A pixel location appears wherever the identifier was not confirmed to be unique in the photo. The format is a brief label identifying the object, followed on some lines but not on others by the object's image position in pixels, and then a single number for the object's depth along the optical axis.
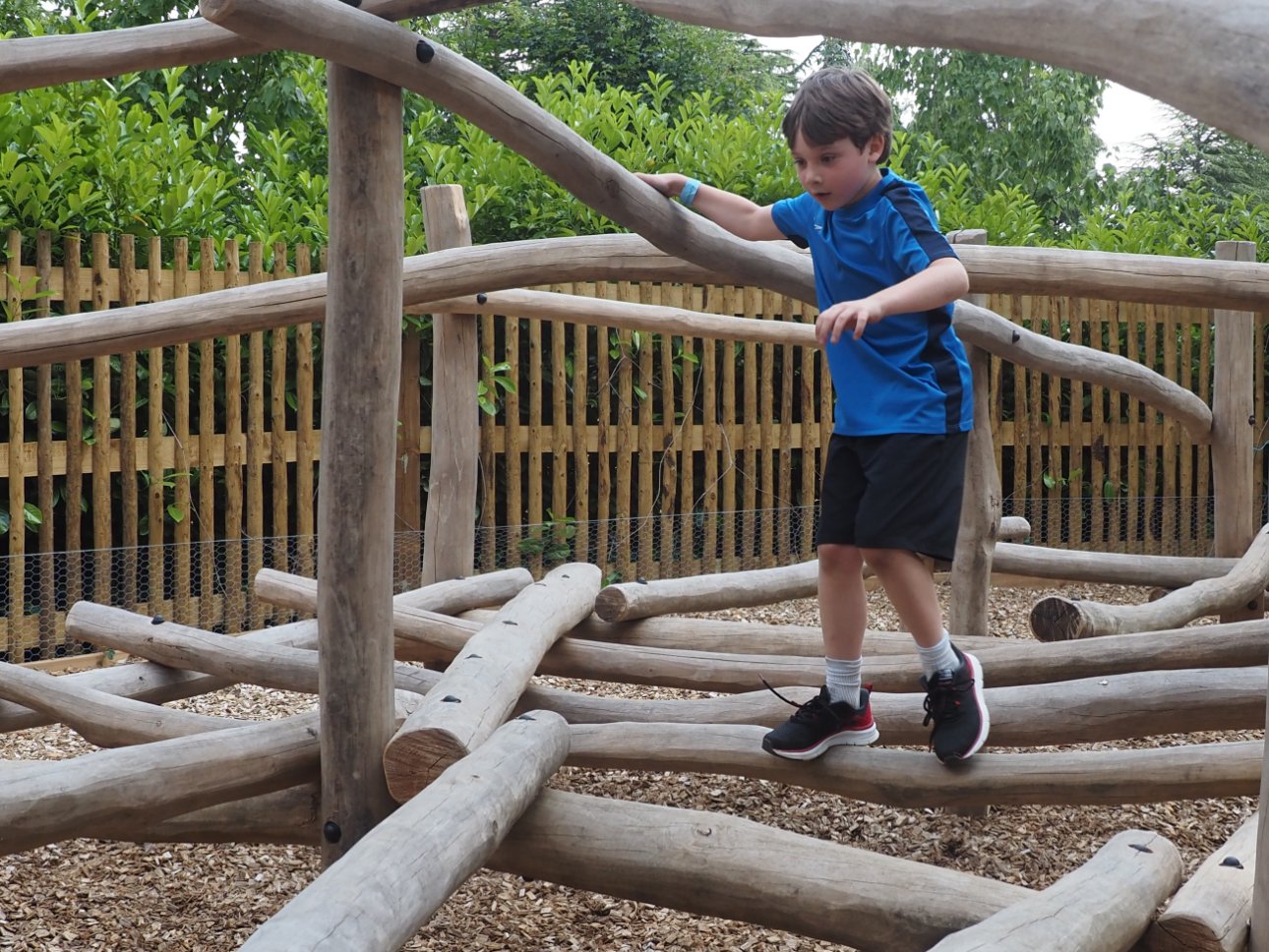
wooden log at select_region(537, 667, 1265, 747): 2.46
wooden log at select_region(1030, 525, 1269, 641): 3.79
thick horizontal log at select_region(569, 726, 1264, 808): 2.29
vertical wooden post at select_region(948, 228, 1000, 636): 3.66
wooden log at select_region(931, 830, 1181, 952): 1.70
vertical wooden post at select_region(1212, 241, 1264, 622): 4.83
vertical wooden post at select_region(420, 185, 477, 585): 4.12
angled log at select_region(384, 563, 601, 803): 2.31
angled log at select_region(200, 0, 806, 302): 1.99
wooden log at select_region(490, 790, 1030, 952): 1.93
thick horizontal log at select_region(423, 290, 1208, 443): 3.64
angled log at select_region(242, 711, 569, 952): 1.51
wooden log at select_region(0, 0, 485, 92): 2.54
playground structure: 1.74
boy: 2.28
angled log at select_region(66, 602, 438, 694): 3.17
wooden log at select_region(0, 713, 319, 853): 2.06
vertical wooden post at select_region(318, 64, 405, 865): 2.28
